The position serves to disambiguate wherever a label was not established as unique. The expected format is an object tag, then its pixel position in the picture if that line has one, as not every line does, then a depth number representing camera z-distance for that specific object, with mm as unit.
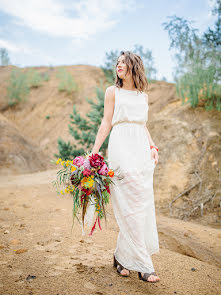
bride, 2385
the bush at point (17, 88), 21688
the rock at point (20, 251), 2765
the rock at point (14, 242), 3004
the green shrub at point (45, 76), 24125
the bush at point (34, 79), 23438
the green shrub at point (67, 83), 21781
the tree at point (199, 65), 6691
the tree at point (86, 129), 10016
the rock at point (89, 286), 2145
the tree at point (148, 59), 17953
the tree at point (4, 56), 29975
